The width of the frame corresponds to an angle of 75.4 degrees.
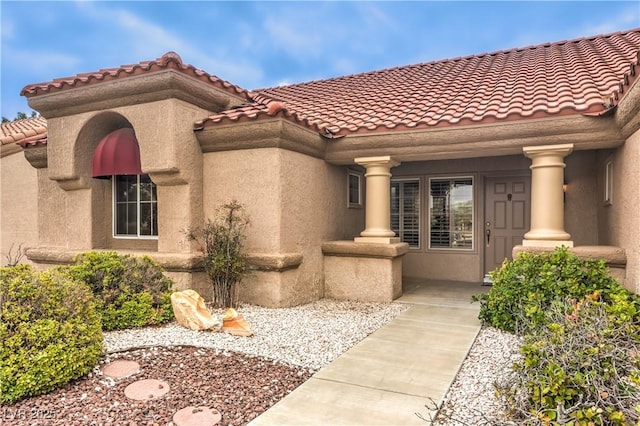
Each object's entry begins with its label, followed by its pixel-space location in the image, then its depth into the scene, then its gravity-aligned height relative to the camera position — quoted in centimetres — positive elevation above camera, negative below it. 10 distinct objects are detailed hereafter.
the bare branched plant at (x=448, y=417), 350 -183
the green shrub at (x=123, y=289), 625 -127
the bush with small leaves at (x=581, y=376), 304 -135
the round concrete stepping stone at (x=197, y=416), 354 -182
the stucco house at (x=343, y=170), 744 +85
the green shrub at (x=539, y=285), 578 -110
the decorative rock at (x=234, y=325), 600 -171
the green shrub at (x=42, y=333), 392 -128
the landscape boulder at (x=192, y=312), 615 -157
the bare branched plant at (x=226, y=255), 752 -84
